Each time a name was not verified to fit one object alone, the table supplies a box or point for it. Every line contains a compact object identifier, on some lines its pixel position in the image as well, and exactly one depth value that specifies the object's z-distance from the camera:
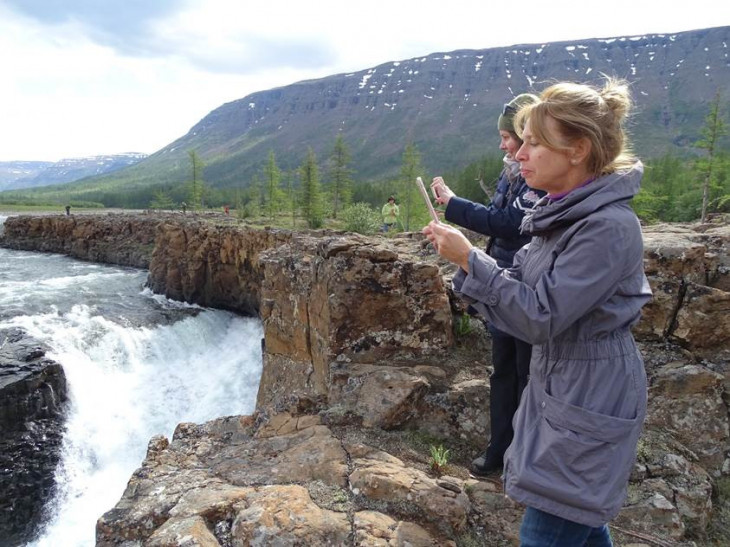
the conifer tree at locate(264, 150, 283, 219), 52.84
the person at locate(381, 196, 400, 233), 17.61
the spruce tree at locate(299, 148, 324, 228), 43.78
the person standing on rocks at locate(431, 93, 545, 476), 3.56
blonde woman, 1.88
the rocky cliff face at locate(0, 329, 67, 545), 11.33
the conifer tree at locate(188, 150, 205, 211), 62.22
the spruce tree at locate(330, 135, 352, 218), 52.25
